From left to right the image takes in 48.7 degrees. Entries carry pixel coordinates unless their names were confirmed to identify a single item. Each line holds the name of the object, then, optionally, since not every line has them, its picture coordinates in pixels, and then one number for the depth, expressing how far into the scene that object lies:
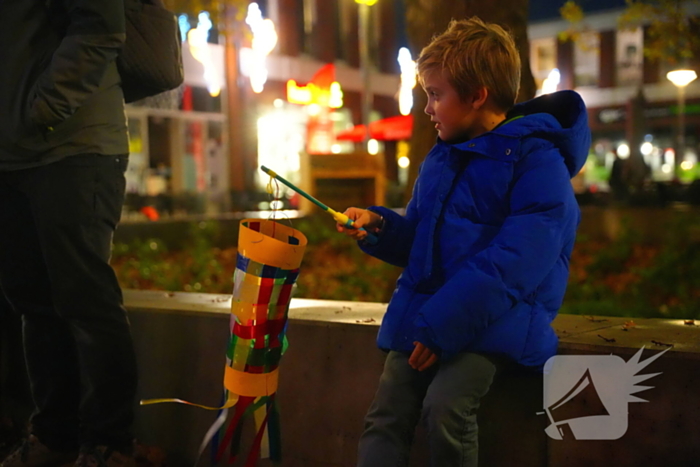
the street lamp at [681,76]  11.98
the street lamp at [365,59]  15.81
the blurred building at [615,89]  37.84
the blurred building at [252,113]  19.36
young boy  2.05
